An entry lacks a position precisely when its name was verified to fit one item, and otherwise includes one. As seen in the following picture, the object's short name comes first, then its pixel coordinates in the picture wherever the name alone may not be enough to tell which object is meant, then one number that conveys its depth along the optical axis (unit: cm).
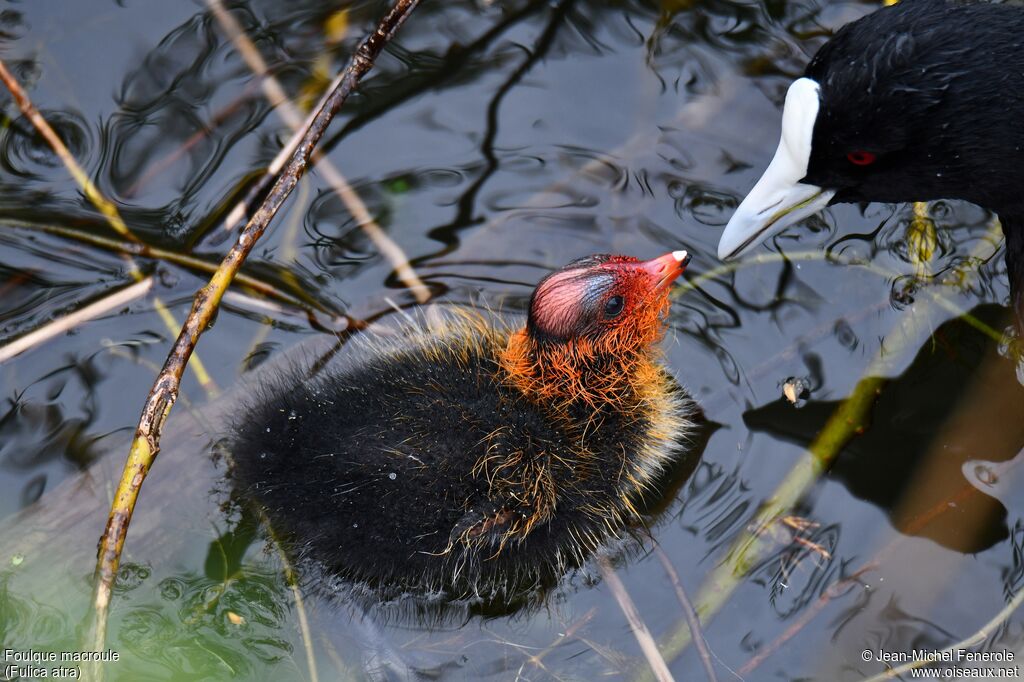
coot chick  491
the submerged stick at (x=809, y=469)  536
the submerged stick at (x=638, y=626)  514
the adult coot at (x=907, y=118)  476
